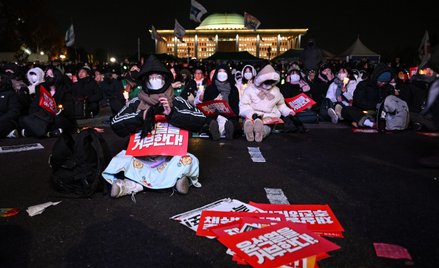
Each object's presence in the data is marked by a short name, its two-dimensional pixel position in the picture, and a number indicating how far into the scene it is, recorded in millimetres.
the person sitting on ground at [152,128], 3855
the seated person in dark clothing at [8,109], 7180
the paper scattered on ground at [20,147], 6094
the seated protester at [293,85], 8820
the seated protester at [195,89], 8742
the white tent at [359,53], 30266
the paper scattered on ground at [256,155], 5531
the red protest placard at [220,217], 3127
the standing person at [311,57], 12914
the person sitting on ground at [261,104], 6918
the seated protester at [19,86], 7719
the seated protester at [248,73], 8516
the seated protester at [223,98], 7062
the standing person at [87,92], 10047
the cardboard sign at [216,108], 6492
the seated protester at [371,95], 8320
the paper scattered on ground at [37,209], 3451
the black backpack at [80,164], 3826
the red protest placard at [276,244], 2512
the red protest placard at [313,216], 3068
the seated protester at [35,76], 7984
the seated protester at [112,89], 9856
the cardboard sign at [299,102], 7143
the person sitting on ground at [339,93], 9500
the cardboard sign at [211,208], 3227
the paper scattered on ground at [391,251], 2684
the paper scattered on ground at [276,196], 3790
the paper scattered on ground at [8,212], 3420
